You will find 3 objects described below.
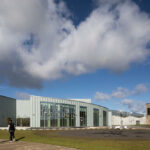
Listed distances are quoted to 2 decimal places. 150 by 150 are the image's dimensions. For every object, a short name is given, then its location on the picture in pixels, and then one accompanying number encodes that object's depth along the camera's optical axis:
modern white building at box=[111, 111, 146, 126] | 96.95
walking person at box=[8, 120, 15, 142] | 16.96
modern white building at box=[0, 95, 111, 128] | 48.69
